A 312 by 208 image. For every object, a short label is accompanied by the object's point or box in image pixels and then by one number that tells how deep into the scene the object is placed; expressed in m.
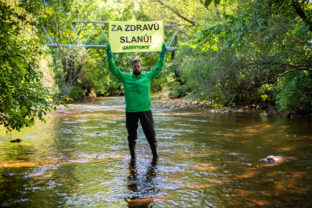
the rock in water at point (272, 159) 5.93
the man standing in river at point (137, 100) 6.21
